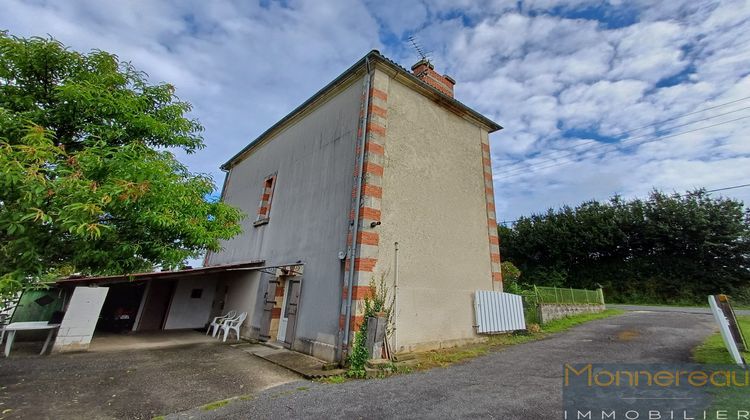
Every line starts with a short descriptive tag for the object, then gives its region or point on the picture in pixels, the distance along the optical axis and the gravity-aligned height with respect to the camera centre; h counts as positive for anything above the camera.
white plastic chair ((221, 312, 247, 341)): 9.74 -0.53
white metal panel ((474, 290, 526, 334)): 8.69 +0.36
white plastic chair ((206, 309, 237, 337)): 10.52 -0.47
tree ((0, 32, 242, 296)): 3.18 +1.43
